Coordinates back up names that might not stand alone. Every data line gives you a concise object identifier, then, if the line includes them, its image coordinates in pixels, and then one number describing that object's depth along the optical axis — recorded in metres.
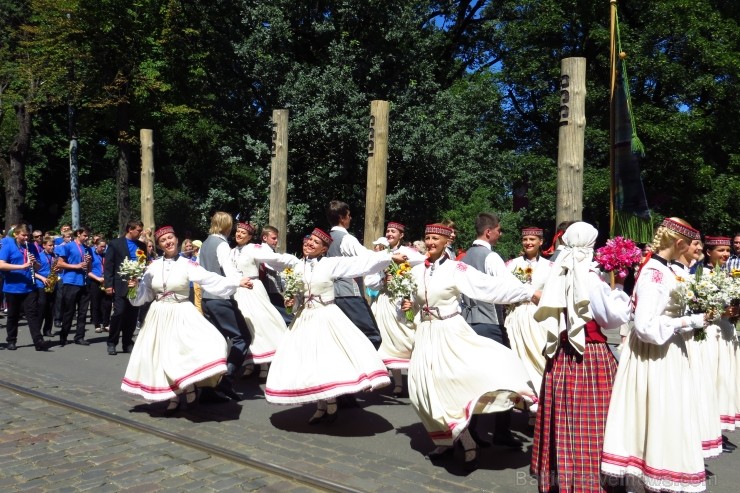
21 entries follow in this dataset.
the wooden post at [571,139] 9.27
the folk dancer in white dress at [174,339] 7.30
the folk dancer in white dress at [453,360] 5.71
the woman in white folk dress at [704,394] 5.10
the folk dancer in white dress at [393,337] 8.78
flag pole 9.58
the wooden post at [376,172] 11.57
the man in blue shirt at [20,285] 11.73
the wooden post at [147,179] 15.43
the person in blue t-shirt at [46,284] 12.28
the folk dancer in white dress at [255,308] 9.19
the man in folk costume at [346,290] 8.60
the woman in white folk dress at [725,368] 6.57
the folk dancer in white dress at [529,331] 7.33
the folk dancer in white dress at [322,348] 6.77
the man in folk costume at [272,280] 10.00
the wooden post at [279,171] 12.86
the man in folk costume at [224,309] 8.27
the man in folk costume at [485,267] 6.91
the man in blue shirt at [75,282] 12.64
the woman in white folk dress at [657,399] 4.59
